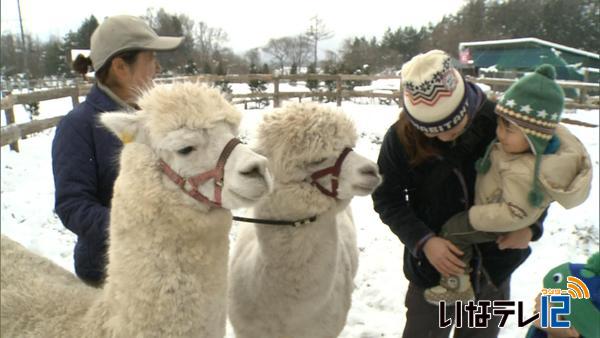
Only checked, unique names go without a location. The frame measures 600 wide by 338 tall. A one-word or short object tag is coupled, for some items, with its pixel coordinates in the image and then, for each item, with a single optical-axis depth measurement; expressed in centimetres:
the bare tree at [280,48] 4269
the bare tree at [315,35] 3662
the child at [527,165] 164
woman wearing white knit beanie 167
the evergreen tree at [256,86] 1680
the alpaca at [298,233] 216
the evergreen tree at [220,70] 2112
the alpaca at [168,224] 151
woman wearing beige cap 172
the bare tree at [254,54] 4271
